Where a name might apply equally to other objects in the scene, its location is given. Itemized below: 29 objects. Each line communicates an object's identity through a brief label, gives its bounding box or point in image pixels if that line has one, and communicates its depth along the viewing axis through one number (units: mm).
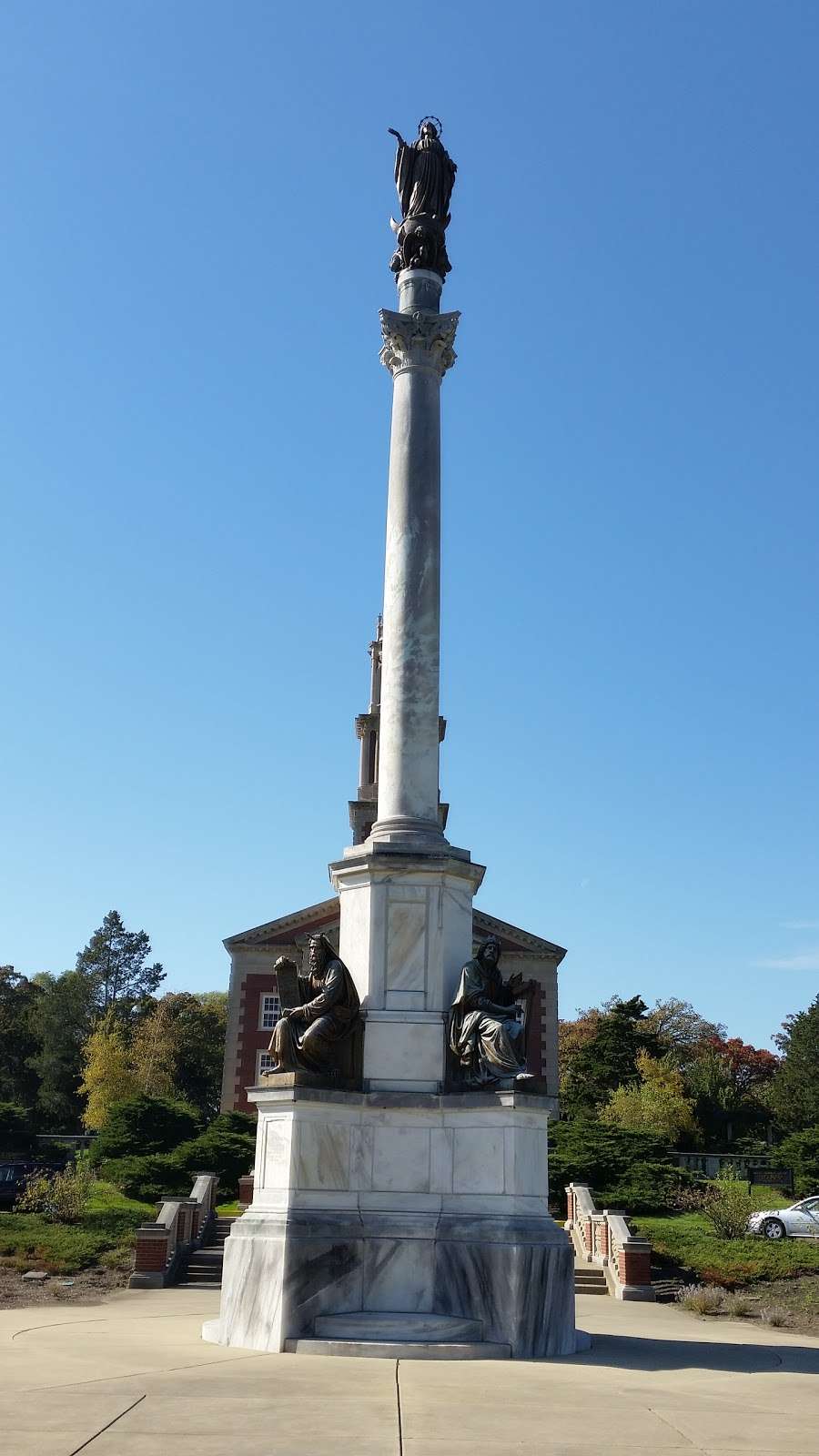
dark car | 33688
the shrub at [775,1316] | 18641
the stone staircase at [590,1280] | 24641
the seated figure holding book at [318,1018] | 14258
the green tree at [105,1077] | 69875
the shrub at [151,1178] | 34750
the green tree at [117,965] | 108625
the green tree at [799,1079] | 65312
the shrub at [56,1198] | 28781
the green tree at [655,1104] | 60156
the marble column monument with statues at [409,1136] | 13031
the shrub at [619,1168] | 32969
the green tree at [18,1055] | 91938
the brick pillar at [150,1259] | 23000
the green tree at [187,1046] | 84250
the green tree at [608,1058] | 69312
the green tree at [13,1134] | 52500
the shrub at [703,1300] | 20469
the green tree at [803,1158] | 42562
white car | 32188
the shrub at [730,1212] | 28266
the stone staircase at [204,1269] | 24406
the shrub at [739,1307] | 20375
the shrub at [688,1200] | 33469
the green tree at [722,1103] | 70375
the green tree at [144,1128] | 41312
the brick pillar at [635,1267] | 23219
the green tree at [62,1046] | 86375
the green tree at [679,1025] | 90000
